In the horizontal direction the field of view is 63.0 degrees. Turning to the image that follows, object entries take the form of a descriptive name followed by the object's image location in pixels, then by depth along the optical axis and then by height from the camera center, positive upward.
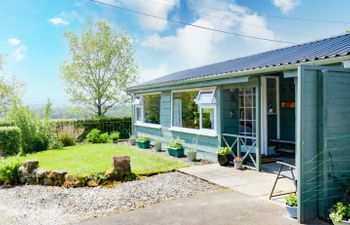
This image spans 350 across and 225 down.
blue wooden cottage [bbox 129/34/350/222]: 4.25 +0.02
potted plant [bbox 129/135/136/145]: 14.35 -1.36
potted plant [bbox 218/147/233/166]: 8.35 -1.26
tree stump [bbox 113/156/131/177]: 7.26 -1.34
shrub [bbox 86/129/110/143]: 15.45 -1.28
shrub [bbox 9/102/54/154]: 12.40 -0.66
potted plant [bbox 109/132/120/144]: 15.69 -1.30
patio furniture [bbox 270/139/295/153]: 8.77 -1.05
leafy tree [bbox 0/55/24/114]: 22.58 +1.98
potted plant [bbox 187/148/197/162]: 9.39 -1.39
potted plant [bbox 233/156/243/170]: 7.89 -1.39
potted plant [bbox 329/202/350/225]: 3.79 -1.40
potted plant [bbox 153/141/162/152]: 12.06 -1.39
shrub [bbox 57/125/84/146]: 14.23 -1.07
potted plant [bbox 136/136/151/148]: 13.11 -1.32
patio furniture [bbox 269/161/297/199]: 4.70 -1.10
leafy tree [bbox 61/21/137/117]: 20.25 +3.38
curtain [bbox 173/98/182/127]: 11.36 +0.00
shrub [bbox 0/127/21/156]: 12.60 -1.15
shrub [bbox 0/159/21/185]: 7.54 -1.56
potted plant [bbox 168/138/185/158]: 10.35 -1.31
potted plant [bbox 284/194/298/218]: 4.37 -1.44
